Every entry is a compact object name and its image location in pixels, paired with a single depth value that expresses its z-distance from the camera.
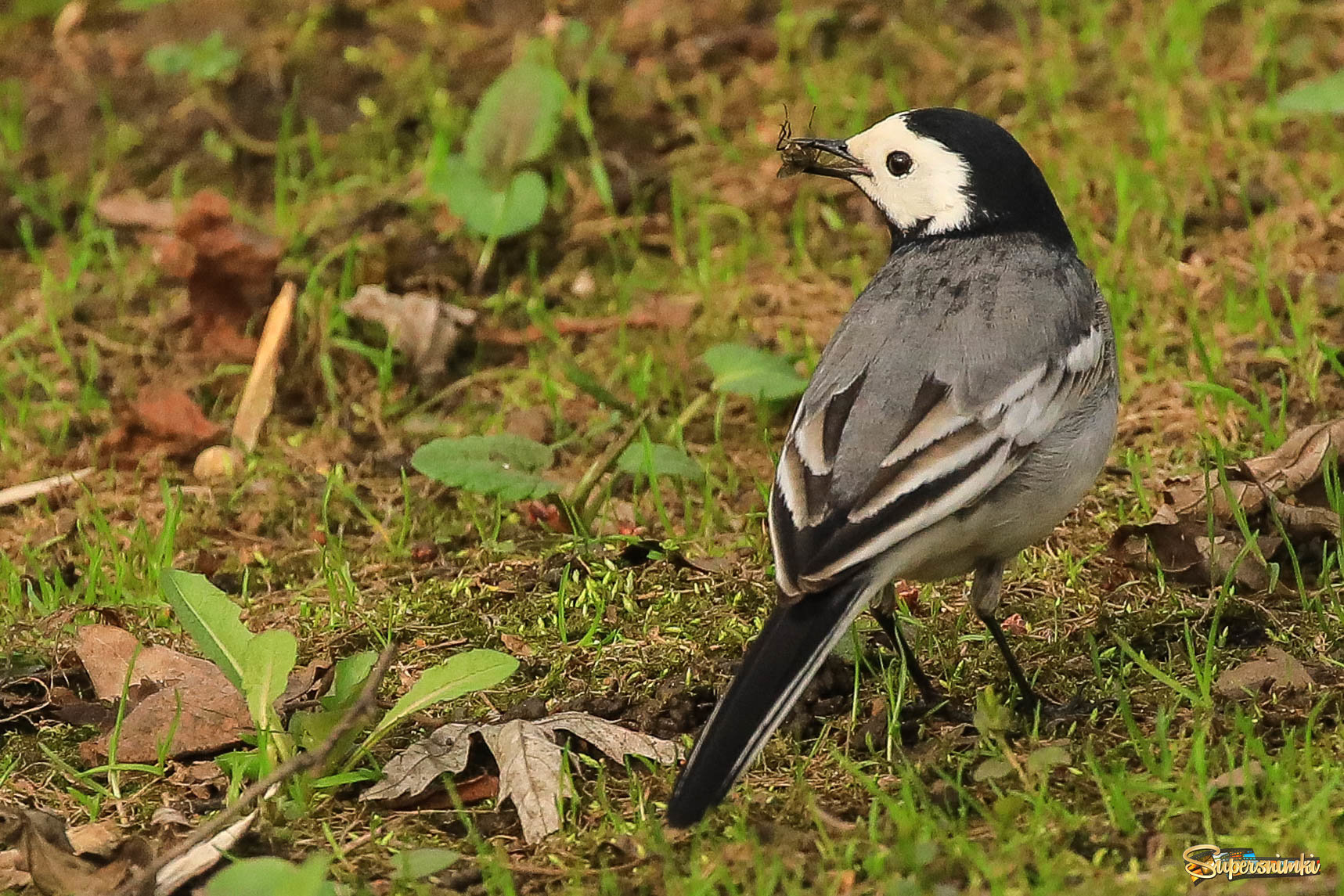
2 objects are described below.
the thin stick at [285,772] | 7.96
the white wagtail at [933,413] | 8.28
